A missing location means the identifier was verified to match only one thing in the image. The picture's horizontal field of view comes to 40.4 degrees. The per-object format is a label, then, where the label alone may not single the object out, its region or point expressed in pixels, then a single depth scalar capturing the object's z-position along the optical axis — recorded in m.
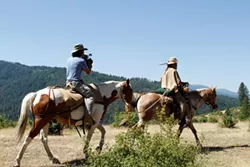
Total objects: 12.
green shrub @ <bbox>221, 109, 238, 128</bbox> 19.25
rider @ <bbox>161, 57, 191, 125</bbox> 10.62
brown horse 10.30
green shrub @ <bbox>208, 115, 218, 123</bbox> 26.81
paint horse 7.73
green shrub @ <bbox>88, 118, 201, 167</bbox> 4.39
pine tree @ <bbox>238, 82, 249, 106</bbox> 100.46
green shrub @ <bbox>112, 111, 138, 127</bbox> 5.19
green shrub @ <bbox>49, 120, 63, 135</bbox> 14.76
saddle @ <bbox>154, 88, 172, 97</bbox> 10.64
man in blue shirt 8.49
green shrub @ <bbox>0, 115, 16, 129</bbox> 19.05
